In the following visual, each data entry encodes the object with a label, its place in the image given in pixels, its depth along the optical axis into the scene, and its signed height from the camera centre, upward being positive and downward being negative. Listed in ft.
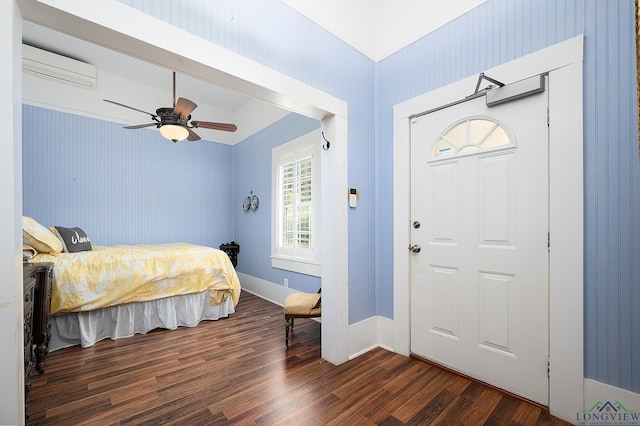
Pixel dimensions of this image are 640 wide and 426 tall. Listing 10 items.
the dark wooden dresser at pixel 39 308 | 5.94 -2.35
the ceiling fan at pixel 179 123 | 9.56 +3.33
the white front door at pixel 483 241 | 5.96 -0.75
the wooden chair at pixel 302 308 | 8.76 -3.10
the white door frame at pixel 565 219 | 5.37 -0.17
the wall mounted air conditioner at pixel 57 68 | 11.95 +6.57
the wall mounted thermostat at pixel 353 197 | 8.16 +0.42
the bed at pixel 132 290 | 8.59 -2.76
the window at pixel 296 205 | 12.24 +0.32
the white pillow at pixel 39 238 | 8.36 -0.80
